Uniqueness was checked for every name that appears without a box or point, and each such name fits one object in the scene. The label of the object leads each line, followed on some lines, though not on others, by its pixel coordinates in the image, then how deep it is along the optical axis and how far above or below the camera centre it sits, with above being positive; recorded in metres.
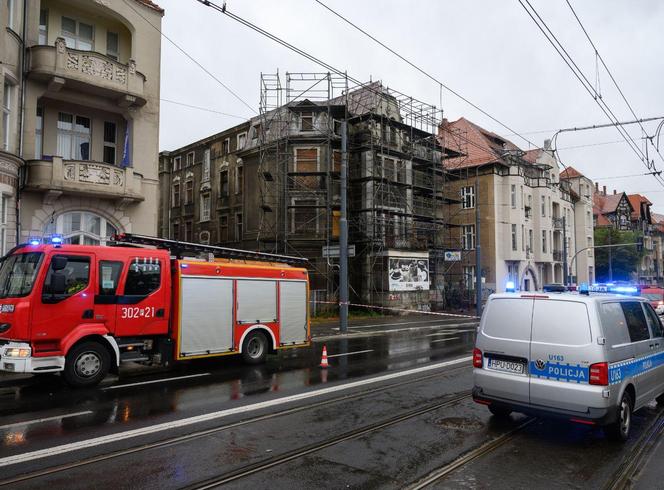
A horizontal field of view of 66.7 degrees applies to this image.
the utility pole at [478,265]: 31.06 +0.43
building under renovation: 31.89 +5.51
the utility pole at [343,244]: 21.14 +1.20
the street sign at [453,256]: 33.19 +1.08
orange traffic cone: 11.73 -2.09
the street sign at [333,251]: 22.08 +0.95
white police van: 5.93 -1.08
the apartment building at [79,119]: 15.87 +5.55
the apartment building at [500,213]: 42.41 +5.23
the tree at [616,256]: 61.91 +2.05
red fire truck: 8.84 -0.69
